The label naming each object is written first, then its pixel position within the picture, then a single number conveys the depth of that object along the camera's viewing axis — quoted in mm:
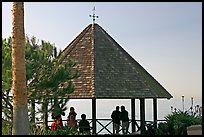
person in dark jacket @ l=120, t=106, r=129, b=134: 16438
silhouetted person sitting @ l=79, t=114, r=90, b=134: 15543
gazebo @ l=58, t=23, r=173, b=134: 16172
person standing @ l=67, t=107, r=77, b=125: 15615
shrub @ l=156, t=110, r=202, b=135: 17156
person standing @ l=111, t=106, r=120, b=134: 16609
